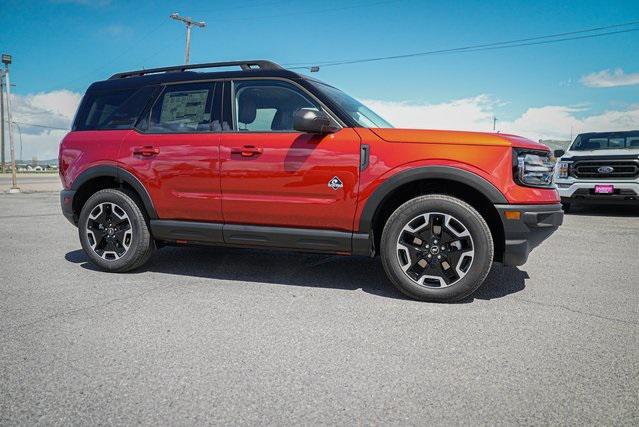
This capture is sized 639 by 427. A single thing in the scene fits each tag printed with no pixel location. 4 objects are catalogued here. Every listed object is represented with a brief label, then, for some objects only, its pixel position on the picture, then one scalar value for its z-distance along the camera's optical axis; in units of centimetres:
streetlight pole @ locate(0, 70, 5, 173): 4600
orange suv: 332
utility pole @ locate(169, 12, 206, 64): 2820
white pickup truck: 866
